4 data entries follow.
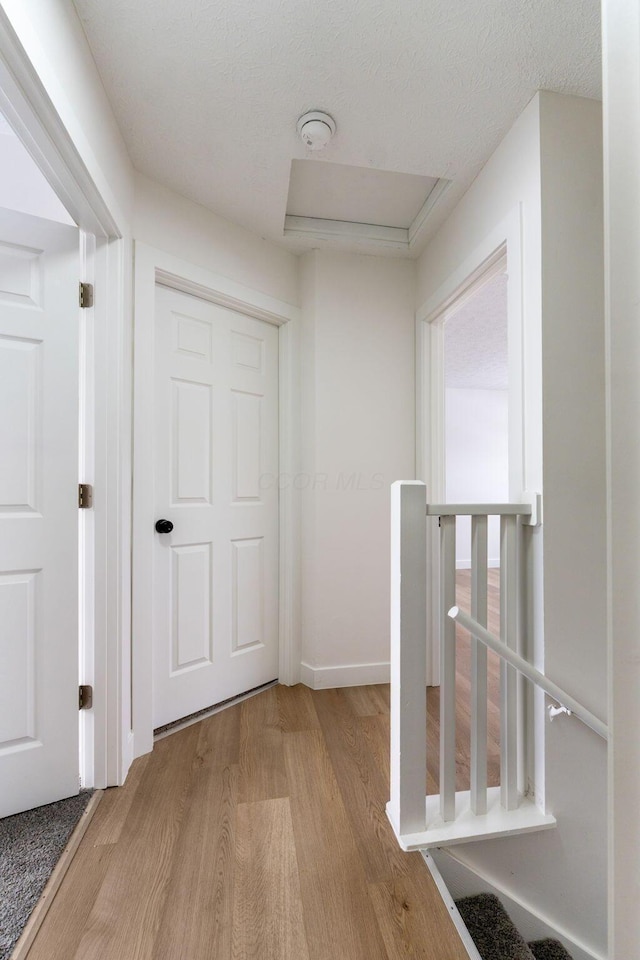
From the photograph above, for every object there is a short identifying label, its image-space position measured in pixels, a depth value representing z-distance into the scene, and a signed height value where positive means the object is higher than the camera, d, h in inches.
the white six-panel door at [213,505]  71.3 -4.1
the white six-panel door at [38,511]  52.4 -3.7
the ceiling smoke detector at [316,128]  56.4 +49.9
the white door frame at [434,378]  67.7 +23.0
